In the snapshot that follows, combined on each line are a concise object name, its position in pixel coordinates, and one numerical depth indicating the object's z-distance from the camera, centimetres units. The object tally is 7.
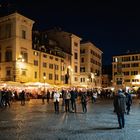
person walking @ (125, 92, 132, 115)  1232
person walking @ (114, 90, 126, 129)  765
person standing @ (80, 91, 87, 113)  1287
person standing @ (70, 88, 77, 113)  1325
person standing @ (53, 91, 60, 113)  1292
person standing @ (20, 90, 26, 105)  1931
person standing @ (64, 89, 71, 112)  1293
